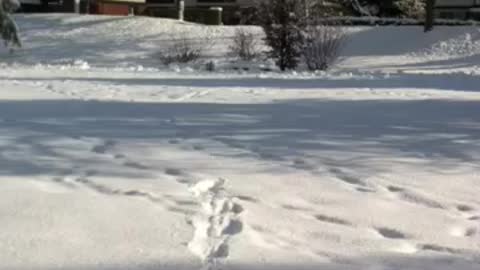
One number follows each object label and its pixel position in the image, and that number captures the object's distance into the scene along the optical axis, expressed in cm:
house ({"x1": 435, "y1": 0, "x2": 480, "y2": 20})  4806
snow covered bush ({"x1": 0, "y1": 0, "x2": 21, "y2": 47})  2036
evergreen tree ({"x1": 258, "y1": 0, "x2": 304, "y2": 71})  2345
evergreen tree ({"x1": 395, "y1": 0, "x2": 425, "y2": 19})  4503
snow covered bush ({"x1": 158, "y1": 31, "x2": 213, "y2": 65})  2842
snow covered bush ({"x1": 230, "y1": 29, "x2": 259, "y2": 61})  2903
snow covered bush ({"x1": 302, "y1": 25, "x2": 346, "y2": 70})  2392
